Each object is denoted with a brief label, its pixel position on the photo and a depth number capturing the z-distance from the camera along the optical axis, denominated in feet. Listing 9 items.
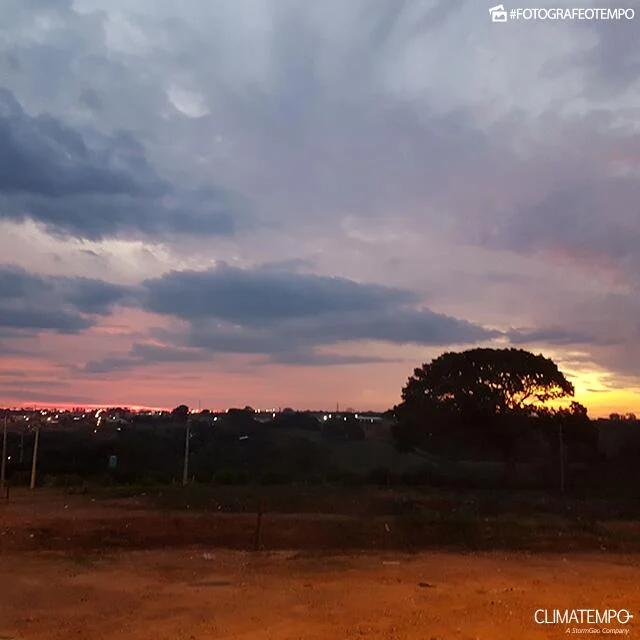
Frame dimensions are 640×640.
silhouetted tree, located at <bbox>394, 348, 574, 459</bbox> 128.16
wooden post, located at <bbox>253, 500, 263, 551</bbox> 54.03
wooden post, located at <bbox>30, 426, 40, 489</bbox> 107.45
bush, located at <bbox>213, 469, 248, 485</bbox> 123.34
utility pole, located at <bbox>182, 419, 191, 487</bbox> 114.32
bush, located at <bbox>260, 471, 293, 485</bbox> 122.38
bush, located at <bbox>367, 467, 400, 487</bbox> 124.06
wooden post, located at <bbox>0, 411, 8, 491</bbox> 110.27
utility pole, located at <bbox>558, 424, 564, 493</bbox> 108.88
